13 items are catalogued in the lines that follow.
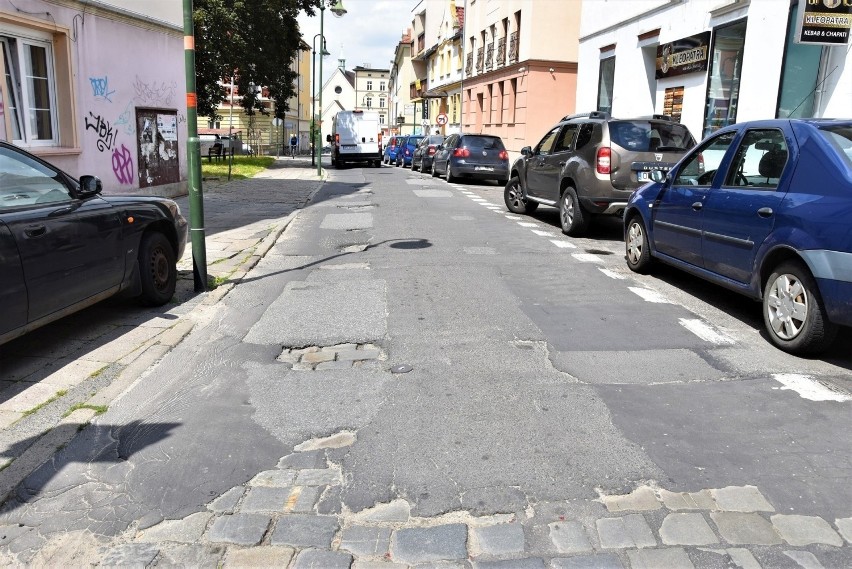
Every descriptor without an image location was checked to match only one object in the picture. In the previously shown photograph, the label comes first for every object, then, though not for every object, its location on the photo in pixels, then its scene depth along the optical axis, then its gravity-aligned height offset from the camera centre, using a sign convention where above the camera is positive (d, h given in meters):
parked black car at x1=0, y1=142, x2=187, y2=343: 4.53 -0.84
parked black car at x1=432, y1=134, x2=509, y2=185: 22.47 -0.59
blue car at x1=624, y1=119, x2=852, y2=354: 4.82 -0.57
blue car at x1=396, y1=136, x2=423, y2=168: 38.12 -0.67
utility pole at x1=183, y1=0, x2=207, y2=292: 6.79 -0.39
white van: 36.03 -0.07
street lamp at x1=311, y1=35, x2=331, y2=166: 31.19 +0.70
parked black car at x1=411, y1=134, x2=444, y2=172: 29.30 -0.60
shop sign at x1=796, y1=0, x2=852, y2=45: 11.55 +1.99
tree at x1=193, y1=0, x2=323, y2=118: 27.86 +3.64
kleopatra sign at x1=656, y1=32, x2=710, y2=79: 16.12 +2.05
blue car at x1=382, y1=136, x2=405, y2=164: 42.56 -0.77
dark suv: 10.15 -0.23
